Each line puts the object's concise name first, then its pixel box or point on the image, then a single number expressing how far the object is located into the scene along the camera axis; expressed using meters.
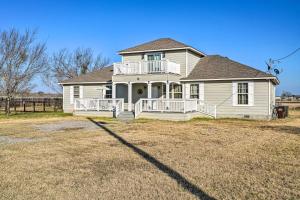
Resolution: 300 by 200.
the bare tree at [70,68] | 41.20
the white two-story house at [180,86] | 17.26
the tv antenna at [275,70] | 21.93
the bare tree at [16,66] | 21.97
